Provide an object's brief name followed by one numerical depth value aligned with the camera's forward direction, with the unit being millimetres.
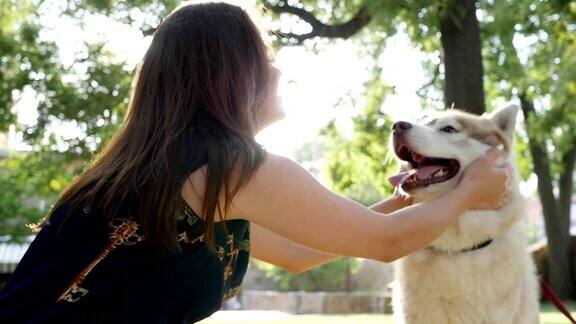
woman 2330
